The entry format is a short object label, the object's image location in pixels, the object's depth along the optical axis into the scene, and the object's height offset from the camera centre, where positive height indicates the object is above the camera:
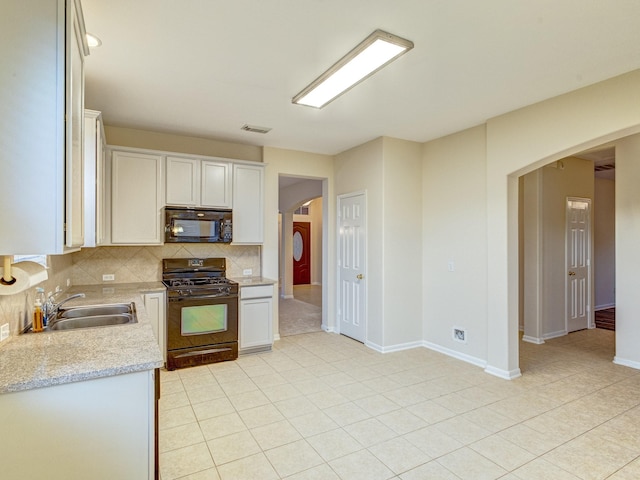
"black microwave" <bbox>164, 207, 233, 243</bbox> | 4.05 +0.20
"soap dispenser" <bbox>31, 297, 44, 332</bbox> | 2.15 -0.47
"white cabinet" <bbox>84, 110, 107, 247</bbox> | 2.75 +0.54
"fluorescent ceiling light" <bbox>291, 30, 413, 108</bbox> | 2.27 +1.29
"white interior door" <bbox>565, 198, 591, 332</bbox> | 5.34 -0.35
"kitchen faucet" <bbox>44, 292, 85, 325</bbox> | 2.36 -0.46
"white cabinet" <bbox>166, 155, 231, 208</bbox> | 4.13 +0.72
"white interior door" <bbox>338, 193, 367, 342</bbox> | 4.77 -0.34
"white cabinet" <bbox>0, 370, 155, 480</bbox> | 1.35 -0.77
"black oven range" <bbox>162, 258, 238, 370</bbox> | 3.80 -0.86
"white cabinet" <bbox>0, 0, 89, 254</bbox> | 1.22 +0.42
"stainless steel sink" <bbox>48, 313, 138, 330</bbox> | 2.46 -0.57
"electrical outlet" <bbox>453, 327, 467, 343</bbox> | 4.12 -1.10
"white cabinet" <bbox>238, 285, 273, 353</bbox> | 4.26 -0.94
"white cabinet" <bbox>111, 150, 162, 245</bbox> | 3.85 +0.50
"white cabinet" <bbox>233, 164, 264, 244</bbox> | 4.51 +0.50
